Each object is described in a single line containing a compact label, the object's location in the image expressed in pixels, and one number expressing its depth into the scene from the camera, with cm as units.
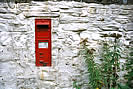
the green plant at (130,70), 333
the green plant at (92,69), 316
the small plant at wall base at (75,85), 339
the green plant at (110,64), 329
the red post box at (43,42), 334
